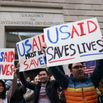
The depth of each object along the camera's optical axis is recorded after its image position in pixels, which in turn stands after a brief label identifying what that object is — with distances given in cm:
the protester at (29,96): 417
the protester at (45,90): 330
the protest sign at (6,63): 411
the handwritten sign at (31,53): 379
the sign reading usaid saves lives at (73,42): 311
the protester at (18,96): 363
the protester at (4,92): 356
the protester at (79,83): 299
